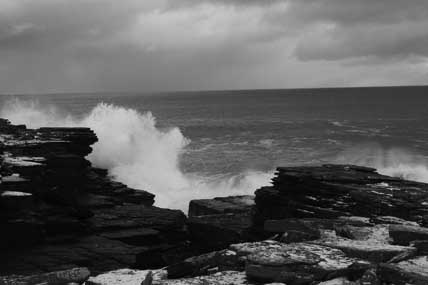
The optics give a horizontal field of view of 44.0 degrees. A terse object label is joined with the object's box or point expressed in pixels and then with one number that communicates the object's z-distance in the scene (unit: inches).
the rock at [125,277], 352.1
